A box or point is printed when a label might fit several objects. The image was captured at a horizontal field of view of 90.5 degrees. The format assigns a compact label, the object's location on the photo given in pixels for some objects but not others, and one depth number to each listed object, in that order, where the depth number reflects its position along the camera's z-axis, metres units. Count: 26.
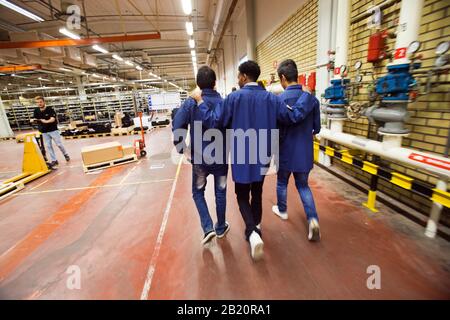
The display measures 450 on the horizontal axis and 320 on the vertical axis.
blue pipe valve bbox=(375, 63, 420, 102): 2.34
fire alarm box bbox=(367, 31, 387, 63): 2.85
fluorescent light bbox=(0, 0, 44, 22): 5.22
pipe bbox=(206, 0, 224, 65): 7.09
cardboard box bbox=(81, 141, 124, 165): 5.54
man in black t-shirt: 5.87
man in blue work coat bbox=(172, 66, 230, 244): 2.04
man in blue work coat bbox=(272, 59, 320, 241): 2.21
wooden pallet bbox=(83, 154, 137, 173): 5.59
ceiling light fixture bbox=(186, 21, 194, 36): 7.70
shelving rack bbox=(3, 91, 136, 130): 15.03
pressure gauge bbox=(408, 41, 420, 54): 2.19
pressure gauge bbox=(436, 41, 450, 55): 2.05
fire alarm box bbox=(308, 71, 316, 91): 4.61
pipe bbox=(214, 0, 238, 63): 8.23
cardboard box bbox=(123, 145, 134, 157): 6.20
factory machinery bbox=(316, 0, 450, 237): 2.15
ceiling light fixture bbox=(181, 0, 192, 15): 5.96
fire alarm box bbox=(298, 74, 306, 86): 5.15
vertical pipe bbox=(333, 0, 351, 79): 3.34
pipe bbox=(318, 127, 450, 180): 2.00
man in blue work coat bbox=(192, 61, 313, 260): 1.89
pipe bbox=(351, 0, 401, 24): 2.76
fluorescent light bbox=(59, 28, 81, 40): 6.81
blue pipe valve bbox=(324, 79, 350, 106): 3.43
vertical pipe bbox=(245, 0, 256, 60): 8.07
